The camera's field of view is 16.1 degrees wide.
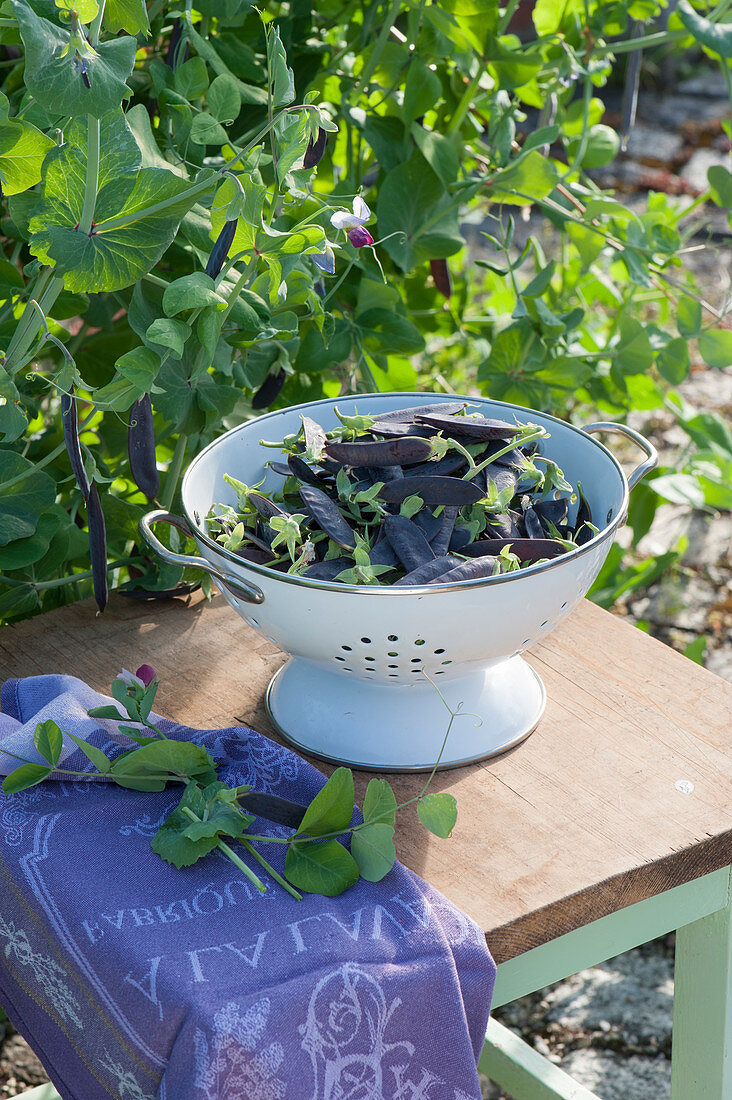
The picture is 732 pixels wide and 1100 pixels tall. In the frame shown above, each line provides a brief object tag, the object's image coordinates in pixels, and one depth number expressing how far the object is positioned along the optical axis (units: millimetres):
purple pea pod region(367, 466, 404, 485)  1568
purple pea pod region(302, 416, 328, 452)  1584
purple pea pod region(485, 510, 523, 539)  1561
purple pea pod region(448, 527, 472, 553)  1553
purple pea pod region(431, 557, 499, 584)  1498
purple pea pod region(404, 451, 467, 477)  1570
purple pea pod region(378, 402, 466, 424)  1628
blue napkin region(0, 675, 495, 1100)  1391
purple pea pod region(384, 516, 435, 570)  1523
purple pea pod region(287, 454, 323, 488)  1586
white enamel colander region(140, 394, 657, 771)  1493
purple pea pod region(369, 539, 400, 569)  1528
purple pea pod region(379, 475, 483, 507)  1543
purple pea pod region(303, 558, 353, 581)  1526
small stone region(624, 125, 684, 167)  6217
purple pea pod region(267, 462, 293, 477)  1619
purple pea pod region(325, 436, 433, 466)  1557
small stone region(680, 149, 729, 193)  5783
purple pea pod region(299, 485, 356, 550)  1537
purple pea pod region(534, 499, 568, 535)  1591
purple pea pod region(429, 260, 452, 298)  1972
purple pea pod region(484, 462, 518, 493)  1569
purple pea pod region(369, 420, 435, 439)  1583
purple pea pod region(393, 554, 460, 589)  1500
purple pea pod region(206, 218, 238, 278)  1540
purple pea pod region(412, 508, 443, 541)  1548
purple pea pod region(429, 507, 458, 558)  1538
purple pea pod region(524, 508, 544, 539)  1574
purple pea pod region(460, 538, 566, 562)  1538
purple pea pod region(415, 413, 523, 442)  1584
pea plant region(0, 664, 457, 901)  1461
